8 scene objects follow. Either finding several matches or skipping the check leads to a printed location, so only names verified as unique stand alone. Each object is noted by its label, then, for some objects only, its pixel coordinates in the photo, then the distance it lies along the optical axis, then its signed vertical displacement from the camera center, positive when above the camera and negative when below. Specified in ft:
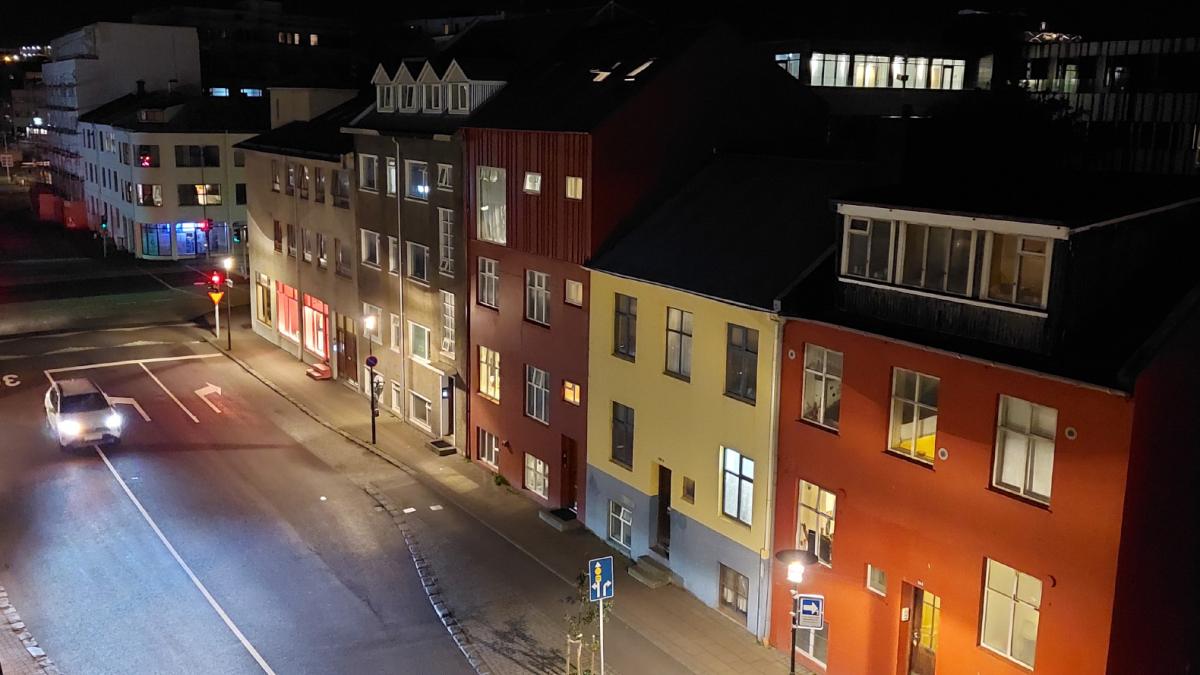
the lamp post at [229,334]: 154.10 -30.50
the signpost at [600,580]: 58.39 -24.93
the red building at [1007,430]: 50.67 -15.10
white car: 108.78 -30.22
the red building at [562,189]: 88.84 -4.03
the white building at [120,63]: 277.23 +20.41
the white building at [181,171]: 236.84 -7.83
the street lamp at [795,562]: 54.75 -22.76
